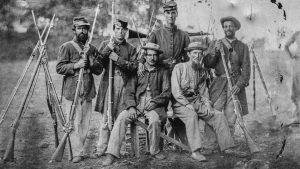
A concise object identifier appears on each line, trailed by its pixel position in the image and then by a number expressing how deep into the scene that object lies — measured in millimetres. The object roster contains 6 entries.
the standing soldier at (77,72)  5496
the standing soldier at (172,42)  5875
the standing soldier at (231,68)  6109
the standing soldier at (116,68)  5562
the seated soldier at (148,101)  5234
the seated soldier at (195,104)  5398
